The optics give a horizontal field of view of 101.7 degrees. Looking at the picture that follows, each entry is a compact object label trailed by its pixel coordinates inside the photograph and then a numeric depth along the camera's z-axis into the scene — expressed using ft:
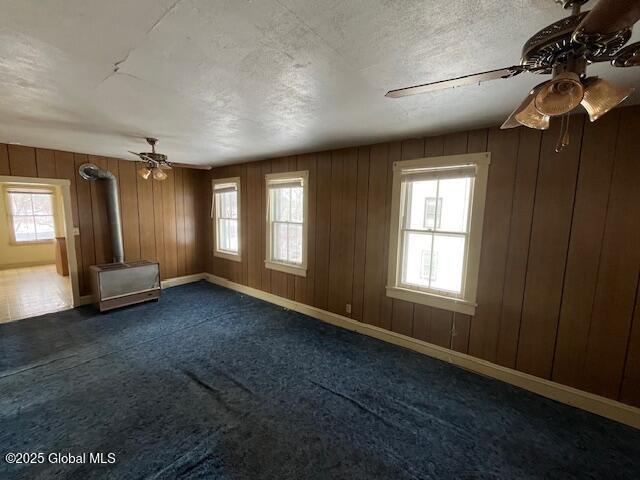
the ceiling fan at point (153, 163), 10.22
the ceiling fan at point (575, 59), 2.43
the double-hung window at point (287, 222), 13.26
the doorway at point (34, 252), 13.93
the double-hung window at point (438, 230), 8.71
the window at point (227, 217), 16.53
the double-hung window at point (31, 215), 22.40
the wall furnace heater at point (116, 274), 12.94
